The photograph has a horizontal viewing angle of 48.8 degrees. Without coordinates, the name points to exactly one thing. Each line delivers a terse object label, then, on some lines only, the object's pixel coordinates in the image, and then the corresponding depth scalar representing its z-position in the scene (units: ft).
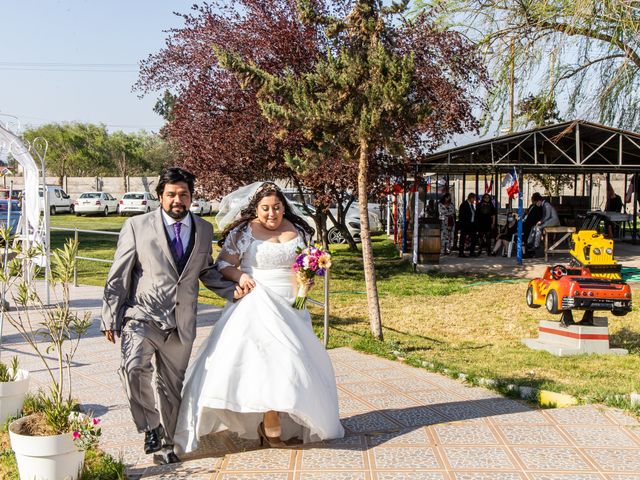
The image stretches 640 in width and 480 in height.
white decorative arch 32.53
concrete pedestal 27.73
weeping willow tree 40.81
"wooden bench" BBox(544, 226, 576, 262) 53.88
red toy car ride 27.20
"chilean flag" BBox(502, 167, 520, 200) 54.75
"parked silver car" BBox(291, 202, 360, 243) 74.04
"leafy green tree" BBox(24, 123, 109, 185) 191.01
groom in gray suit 13.79
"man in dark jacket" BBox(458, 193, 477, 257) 58.59
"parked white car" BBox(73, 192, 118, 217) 125.49
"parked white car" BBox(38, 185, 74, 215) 126.72
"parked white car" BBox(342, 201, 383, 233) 75.46
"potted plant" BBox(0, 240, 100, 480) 12.43
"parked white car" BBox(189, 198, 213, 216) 125.68
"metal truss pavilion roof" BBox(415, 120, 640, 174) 52.03
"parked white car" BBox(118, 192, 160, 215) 123.65
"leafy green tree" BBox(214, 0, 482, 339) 26.71
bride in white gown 13.60
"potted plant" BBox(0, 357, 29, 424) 16.07
